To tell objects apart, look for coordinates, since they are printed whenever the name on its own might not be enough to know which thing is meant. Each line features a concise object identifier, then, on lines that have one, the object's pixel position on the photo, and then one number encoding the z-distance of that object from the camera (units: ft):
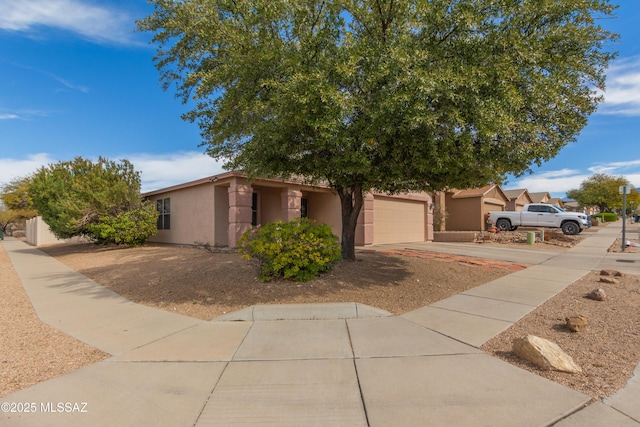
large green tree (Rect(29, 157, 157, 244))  48.88
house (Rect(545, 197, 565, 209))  158.71
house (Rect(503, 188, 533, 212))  107.86
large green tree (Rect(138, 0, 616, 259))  17.34
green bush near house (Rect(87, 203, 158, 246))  49.26
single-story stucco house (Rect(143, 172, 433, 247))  42.16
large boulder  11.44
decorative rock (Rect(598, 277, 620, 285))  24.26
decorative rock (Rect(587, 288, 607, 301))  19.97
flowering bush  22.00
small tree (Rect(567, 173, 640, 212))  160.04
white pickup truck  71.05
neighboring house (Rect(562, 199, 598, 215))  211.00
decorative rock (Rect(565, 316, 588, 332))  14.89
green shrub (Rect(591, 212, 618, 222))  171.09
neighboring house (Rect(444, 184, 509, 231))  82.89
